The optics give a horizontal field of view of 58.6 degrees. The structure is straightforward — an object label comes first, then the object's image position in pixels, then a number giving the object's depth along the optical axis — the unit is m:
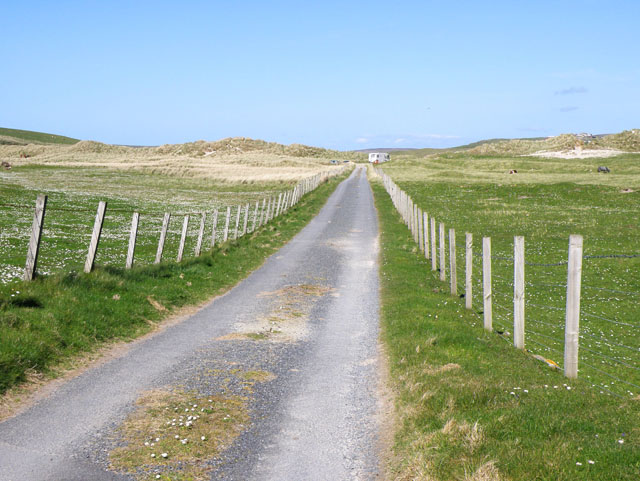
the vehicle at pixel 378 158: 180.50
